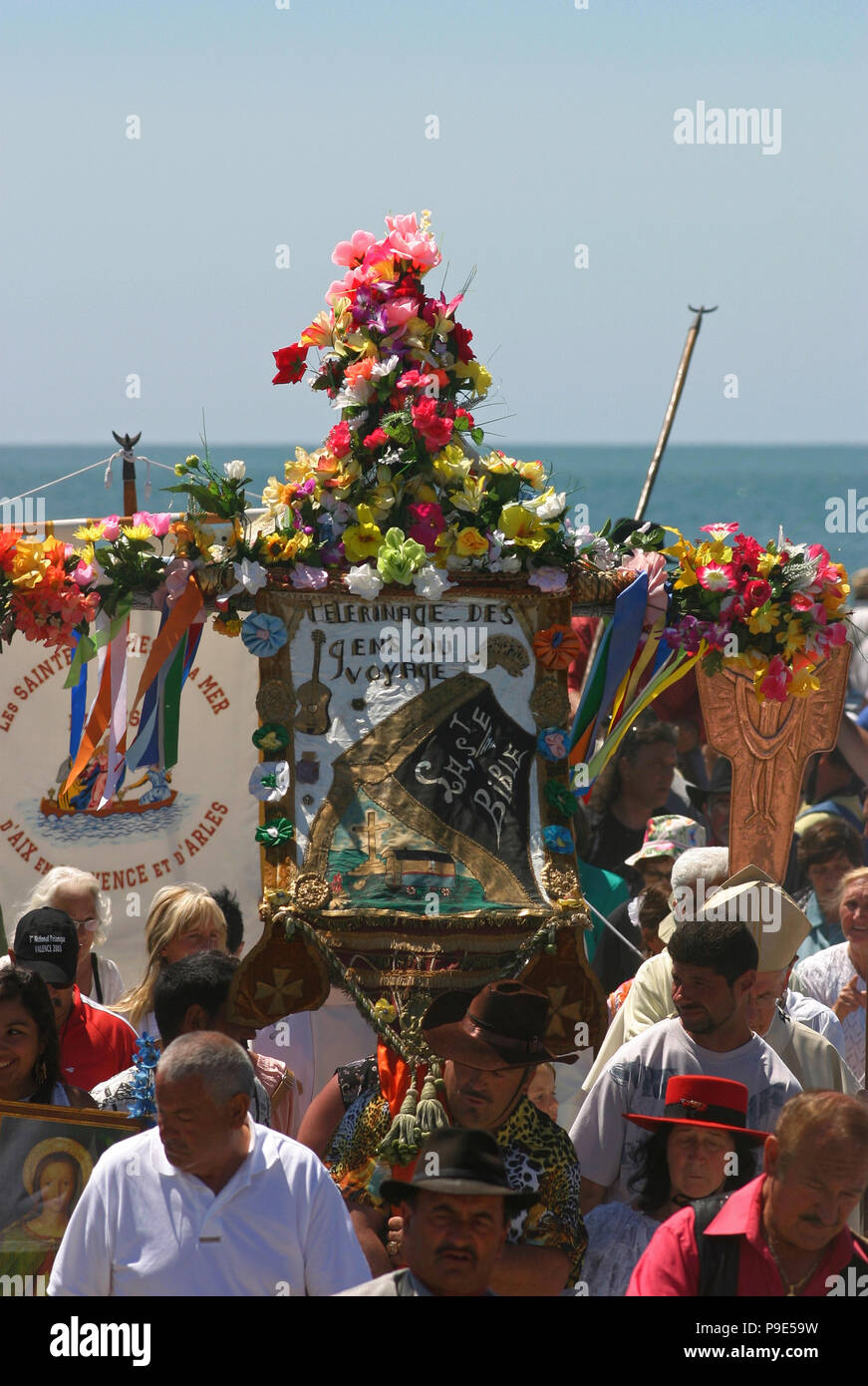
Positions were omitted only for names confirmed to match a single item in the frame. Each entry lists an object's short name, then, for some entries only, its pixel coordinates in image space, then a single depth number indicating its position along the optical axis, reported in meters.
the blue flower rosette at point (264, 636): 12.54
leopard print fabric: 10.66
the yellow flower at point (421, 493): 12.60
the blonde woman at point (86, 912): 14.02
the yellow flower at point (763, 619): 12.89
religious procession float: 12.13
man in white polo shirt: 9.26
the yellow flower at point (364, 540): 12.48
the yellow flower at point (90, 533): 12.53
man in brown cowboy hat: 10.61
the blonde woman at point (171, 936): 13.38
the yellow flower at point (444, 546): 12.50
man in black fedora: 8.69
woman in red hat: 10.91
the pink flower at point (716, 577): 12.91
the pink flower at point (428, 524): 12.54
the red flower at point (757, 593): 12.85
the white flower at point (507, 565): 12.53
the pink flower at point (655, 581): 12.84
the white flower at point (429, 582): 12.34
